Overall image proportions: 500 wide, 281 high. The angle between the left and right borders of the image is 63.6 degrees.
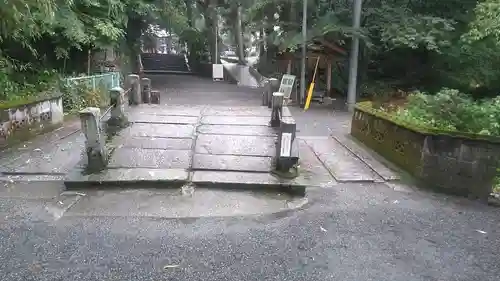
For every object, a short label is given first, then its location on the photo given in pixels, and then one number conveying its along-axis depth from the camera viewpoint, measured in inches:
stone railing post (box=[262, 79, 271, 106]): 441.6
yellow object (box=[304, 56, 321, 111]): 635.3
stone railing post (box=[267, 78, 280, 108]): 433.1
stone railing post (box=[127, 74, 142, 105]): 429.1
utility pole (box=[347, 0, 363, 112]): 581.9
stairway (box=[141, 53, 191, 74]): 1336.1
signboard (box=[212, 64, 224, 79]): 1111.0
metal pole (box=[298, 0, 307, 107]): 606.5
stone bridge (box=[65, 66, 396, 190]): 240.2
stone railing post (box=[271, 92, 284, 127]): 338.6
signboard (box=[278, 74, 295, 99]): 651.5
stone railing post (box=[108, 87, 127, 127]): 321.3
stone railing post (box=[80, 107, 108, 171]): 244.8
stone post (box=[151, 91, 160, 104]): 491.8
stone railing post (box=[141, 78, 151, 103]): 472.1
